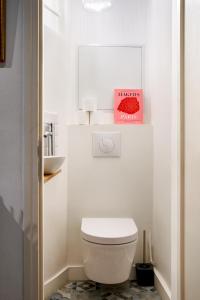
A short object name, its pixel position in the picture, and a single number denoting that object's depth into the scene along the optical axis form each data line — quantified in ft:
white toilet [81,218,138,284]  4.84
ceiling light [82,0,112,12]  6.63
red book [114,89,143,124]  6.52
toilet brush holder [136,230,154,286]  5.89
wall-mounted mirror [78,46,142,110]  6.64
